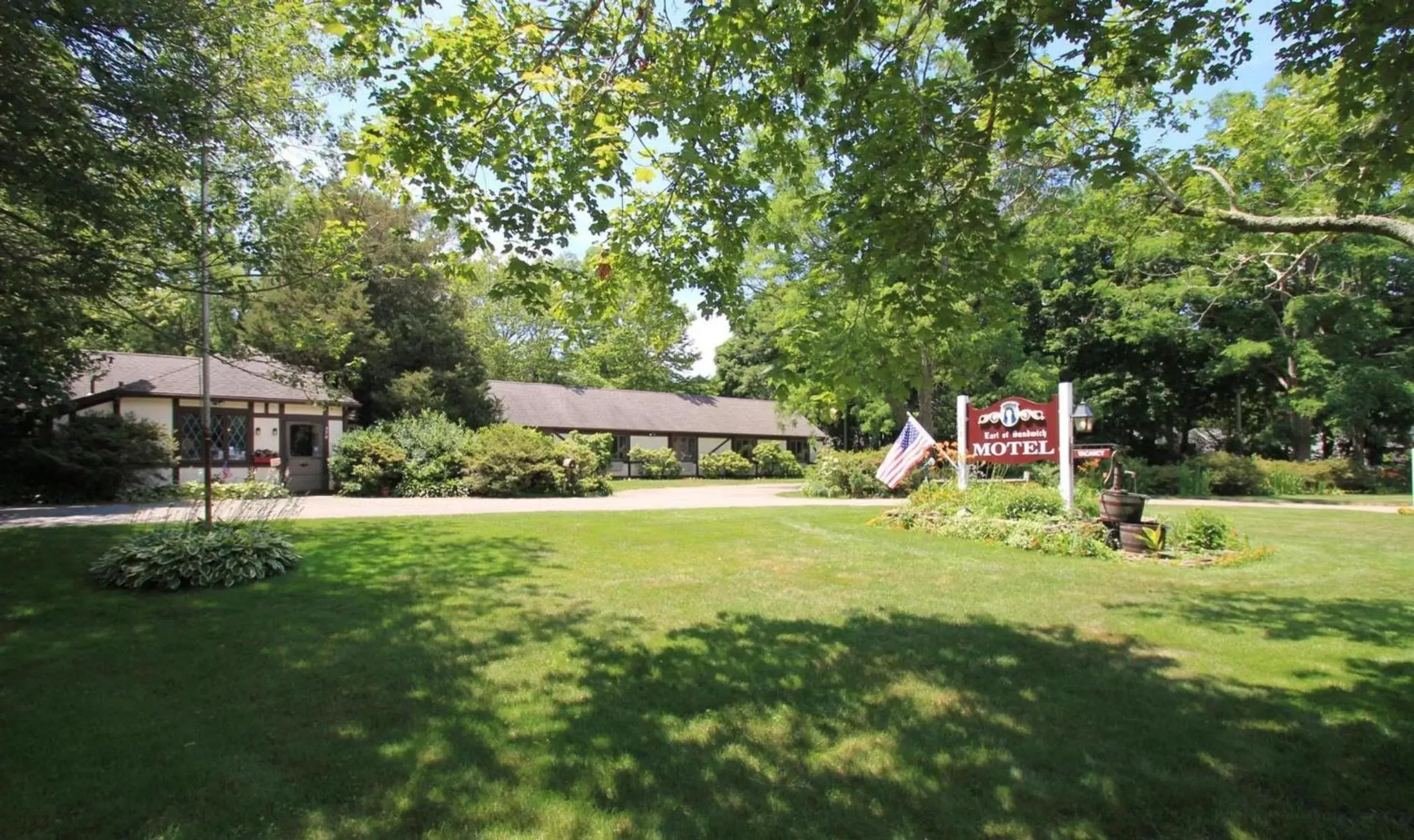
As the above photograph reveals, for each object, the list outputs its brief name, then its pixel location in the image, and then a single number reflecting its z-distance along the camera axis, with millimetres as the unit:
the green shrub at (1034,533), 9945
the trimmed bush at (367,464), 20031
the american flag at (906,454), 13555
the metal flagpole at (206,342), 7199
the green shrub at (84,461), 15156
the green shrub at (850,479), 23328
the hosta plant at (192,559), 7180
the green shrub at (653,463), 33781
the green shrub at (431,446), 20469
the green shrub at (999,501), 11281
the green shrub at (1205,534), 10422
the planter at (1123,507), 10055
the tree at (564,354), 46719
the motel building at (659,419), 33031
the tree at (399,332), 22734
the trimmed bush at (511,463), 20250
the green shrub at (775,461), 36594
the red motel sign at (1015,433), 12227
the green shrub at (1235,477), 25469
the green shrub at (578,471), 21141
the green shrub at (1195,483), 24719
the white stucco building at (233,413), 18406
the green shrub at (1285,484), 25578
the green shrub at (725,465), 35250
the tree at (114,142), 5621
